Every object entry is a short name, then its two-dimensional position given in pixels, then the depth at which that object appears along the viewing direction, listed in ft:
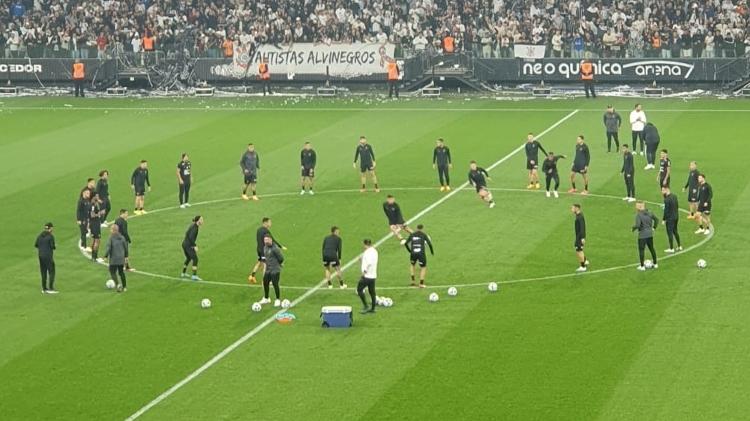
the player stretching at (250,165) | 163.53
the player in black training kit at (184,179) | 159.94
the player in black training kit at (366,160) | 167.53
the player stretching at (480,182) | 157.69
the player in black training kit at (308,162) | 166.61
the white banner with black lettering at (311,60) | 267.80
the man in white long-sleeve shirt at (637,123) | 187.01
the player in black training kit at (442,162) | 165.68
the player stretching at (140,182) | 158.81
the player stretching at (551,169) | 160.35
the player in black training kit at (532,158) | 167.53
